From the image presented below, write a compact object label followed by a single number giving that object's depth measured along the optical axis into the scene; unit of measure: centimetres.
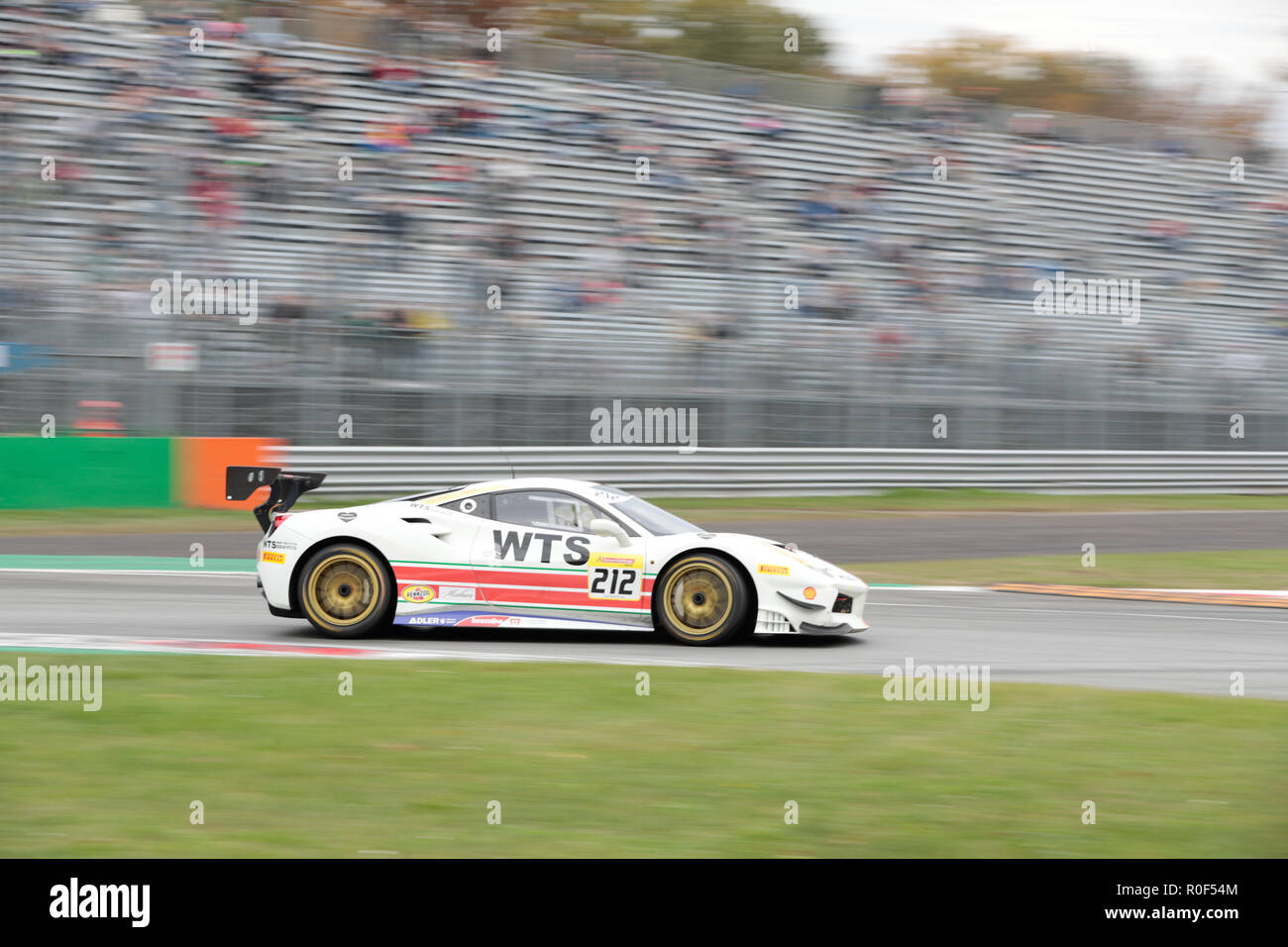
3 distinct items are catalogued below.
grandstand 1739
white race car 880
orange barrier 1661
